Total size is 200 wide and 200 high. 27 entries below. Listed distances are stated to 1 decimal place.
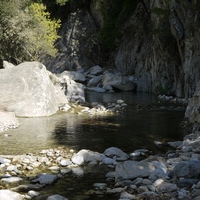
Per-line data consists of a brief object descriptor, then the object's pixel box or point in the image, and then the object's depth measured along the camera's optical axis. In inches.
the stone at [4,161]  420.2
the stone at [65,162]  423.5
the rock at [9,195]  294.5
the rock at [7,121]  630.6
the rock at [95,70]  1651.5
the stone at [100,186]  350.0
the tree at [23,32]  1321.4
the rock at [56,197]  300.7
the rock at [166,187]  324.5
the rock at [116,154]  454.7
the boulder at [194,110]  606.2
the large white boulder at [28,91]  756.6
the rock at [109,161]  432.9
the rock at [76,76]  1533.1
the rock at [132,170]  367.2
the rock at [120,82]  1391.5
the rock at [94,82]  1485.0
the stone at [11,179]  362.1
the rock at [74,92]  1021.8
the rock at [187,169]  350.0
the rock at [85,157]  434.5
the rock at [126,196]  315.6
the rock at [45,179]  358.6
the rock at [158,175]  361.4
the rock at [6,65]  1057.5
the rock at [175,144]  516.2
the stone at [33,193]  324.3
